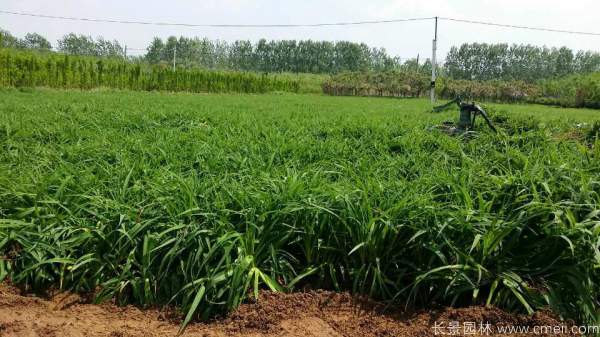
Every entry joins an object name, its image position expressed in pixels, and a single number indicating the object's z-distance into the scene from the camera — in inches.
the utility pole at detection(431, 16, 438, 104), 909.2
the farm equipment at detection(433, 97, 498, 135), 233.1
